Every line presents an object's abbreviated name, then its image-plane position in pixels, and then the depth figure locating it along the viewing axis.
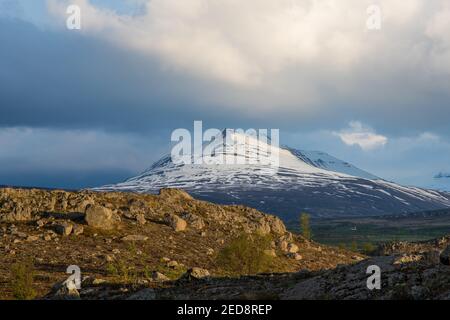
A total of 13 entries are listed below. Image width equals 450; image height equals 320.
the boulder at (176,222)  68.19
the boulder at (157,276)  33.42
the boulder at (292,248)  73.15
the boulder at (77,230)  60.18
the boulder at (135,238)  61.06
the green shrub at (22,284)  38.22
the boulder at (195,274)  28.86
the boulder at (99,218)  62.72
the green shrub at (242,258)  52.19
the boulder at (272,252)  63.50
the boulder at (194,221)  71.41
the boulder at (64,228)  59.38
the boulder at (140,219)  67.06
